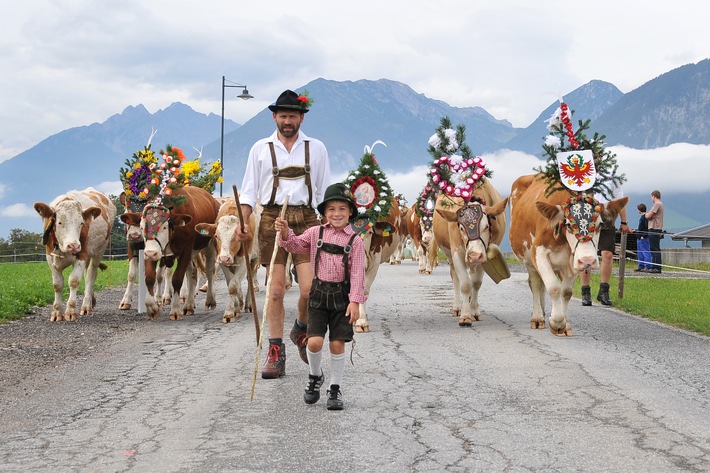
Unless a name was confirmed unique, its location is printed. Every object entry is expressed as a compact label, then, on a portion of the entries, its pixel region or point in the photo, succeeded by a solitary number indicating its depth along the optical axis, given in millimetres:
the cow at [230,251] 12922
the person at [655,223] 23731
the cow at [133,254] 14055
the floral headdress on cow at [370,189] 11898
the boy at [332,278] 6668
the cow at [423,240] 26312
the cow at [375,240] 12039
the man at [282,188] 7734
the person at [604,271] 15164
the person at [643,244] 25222
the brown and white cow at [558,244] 10562
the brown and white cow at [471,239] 11969
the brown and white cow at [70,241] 13227
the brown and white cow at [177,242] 13453
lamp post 35406
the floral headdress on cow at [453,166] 12602
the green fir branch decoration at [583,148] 11273
